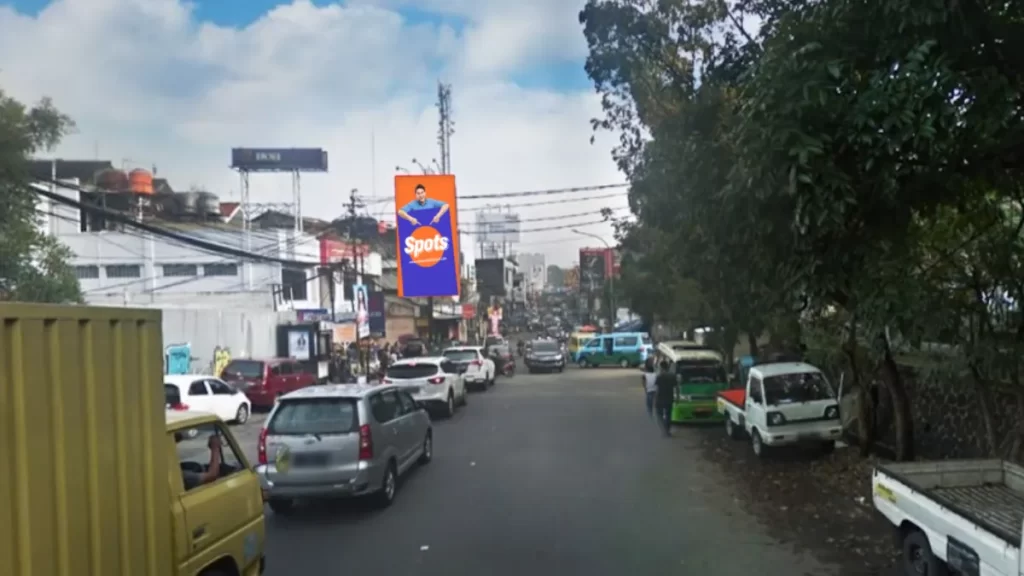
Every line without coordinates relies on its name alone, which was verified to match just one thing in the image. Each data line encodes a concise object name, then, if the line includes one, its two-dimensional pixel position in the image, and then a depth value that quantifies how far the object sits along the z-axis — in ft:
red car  84.07
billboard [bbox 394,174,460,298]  97.09
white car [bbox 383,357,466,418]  72.33
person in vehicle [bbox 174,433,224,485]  18.88
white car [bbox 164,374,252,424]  68.08
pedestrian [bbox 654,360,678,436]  60.80
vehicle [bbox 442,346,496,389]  103.09
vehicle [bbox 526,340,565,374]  141.28
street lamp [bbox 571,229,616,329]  219.08
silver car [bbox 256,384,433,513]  35.22
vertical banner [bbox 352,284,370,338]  108.88
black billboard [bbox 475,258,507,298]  335.88
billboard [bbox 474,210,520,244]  358.39
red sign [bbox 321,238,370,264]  153.28
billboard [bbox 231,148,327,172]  173.06
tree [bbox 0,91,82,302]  52.85
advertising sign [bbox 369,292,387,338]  138.21
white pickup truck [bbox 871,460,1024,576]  19.25
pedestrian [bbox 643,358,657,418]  68.23
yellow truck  11.63
